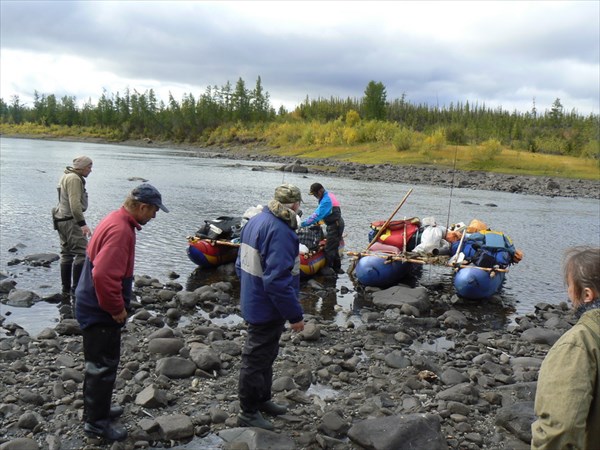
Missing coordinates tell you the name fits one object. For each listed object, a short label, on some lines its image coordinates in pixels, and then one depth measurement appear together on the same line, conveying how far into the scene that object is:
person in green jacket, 2.60
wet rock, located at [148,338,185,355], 7.63
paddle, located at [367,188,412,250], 14.91
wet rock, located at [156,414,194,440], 5.33
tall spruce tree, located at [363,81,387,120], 105.12
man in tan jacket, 9.49
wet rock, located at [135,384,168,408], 5.88
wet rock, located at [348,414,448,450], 5.24
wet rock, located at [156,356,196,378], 6.80
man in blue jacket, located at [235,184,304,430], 5.18
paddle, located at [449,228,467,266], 13.10
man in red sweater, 4.80
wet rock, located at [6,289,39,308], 10.23
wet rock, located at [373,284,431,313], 11.52
